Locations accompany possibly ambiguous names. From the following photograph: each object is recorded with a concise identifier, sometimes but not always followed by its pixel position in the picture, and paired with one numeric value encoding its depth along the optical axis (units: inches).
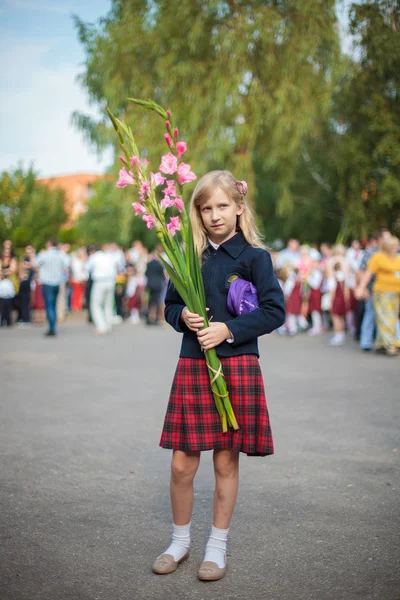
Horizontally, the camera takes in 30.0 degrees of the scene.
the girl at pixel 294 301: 649.6
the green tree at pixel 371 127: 779.4
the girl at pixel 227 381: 132.0
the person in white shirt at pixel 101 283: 650.8
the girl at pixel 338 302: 573.3
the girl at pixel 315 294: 647.1
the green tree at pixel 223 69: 840.3
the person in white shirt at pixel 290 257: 694.9
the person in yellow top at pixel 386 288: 467.2
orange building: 4343.0
